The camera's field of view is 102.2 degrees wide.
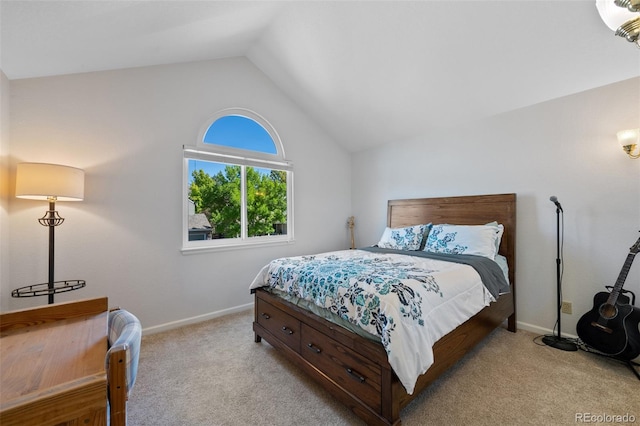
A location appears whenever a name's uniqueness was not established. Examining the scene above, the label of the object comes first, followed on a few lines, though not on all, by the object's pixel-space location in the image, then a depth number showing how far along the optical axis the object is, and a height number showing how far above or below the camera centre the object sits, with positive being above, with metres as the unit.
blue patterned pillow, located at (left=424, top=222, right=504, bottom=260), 2.57 -0.27
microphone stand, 2.31 -1.15
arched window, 3.09 +0.38
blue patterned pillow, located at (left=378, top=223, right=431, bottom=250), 3.06 -0.30
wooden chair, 0.75 -0.48
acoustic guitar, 1.91 -0.85
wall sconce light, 2.03 +0.58
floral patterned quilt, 1.36 -0.54
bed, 1.40 -0.90
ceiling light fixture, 1.07 +0.87
